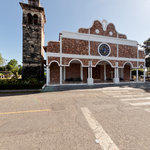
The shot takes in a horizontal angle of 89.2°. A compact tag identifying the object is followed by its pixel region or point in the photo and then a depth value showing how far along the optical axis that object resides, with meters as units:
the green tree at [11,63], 56.28
